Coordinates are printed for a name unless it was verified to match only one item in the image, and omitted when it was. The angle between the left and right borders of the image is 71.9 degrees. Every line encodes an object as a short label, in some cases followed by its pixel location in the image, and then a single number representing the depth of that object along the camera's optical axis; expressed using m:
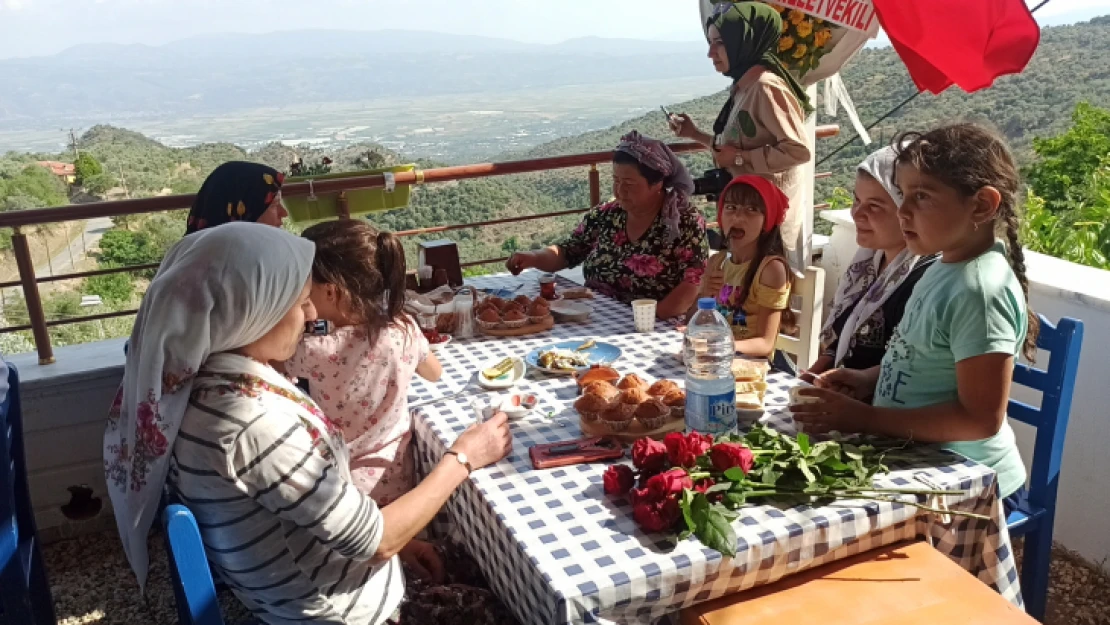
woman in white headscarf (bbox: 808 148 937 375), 2.05
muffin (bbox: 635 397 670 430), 1.67
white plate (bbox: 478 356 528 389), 2.04
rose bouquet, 1.28
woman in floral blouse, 2.95
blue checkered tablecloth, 1.19
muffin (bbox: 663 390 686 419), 1.74
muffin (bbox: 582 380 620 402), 1.76
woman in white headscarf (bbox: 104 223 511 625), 1.15
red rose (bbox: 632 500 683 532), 1.27
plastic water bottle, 1.57
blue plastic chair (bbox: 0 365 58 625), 1.68
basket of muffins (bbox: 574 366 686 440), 1.67
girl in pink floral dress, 1.84
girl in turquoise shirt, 1.49
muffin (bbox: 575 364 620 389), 1.97
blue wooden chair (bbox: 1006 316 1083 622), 1.83
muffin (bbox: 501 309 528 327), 2.52
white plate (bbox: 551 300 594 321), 2.63
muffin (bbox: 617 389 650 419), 1.68
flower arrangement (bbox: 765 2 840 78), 3.72
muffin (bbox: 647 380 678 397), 1.79
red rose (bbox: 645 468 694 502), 1.29
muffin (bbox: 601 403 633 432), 1.66
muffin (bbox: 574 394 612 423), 1.70
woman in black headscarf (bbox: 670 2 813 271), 3.41
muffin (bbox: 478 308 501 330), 2.51
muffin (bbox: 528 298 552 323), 2.56
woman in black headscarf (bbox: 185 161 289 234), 2.47
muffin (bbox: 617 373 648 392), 1.82
